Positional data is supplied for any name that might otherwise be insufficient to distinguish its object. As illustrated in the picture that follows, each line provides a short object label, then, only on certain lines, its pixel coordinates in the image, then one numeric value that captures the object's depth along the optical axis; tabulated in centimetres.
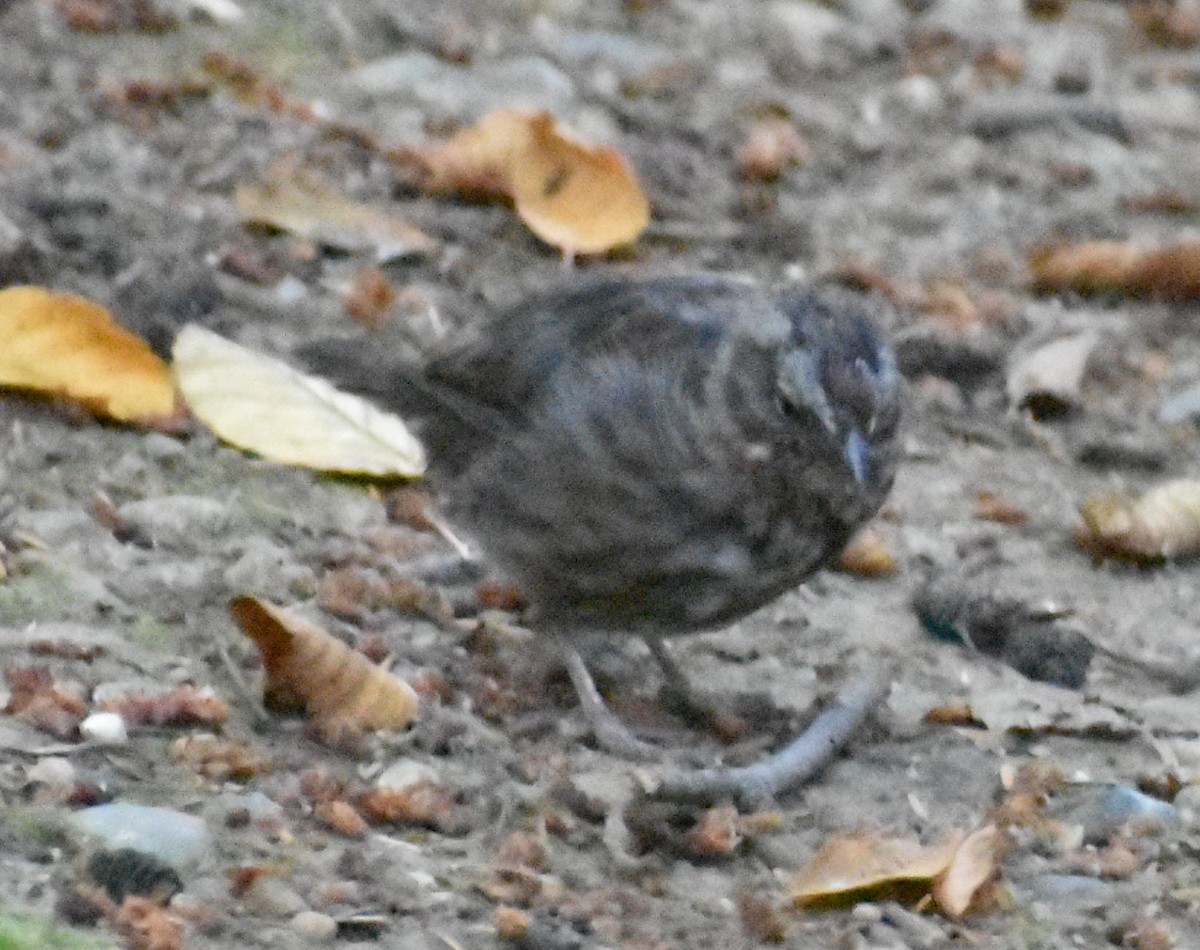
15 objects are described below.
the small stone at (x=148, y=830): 672
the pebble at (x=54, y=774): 698
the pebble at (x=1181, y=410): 1111
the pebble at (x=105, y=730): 733
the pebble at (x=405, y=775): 752
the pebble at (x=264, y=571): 861
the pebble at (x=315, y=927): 652
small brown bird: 821
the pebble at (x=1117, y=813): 766
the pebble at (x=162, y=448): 942
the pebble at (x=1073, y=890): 724
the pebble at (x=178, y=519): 885
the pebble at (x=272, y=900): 660
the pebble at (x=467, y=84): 1327
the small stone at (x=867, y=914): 704
